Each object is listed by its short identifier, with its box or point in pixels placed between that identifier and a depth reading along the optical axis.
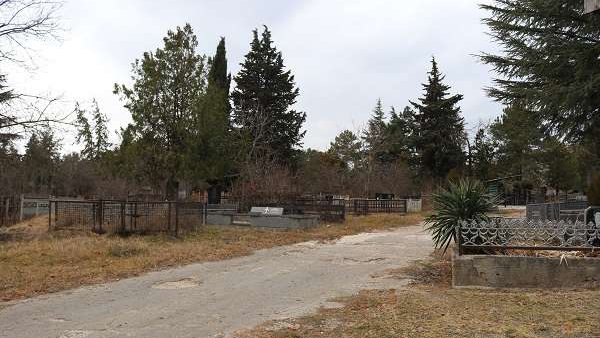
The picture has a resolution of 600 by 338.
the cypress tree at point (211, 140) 27.05
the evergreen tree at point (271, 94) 49.59
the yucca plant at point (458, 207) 10.52
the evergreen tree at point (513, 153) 60.22
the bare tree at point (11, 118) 17.38
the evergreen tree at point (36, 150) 19.11
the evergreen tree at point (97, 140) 59.03
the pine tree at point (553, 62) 15.77
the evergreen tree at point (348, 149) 64.31
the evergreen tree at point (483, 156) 62.03
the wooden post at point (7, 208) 25.81
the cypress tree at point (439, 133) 57.03
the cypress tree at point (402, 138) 60.50
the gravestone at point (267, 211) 22.58
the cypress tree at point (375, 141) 56.44
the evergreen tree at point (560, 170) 61.01
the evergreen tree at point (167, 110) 25.95
